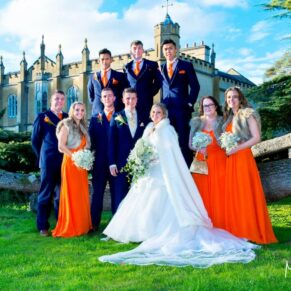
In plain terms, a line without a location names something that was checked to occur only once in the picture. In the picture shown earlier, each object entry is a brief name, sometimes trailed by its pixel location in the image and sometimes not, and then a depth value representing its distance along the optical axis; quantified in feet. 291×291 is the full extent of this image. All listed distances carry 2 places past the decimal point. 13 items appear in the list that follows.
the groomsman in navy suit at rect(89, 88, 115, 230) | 23.79
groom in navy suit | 22.99
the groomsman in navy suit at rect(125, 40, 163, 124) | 25.29
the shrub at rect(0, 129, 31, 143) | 49.39
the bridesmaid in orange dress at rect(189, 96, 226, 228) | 22.25
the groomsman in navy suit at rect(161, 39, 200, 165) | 24.39
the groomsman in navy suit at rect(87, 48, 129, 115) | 25.62
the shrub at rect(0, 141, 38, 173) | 38.95
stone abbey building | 140.05
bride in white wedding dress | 18.07
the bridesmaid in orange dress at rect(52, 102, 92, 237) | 23.00
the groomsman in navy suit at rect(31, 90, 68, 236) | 23.94
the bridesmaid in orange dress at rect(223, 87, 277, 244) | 21.39
